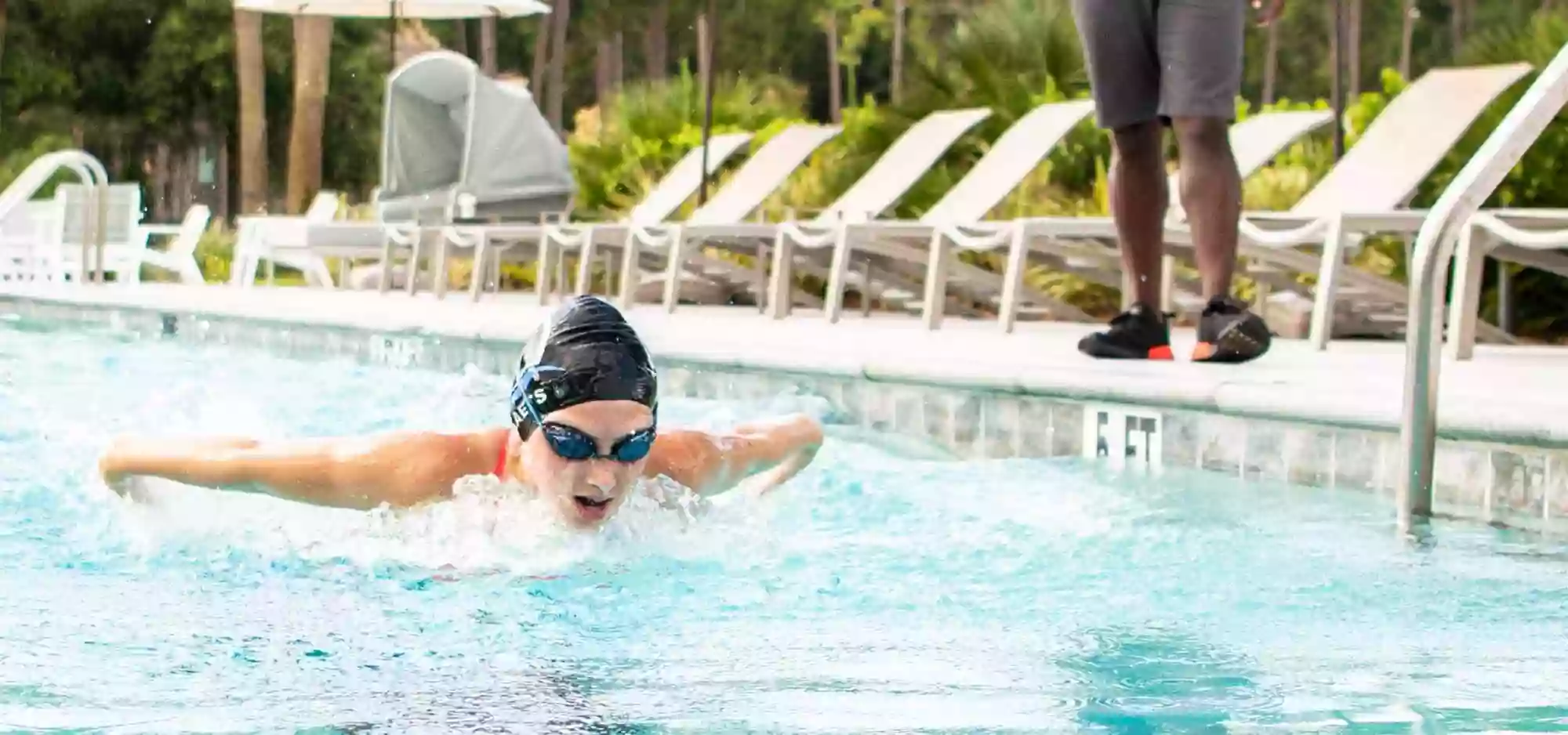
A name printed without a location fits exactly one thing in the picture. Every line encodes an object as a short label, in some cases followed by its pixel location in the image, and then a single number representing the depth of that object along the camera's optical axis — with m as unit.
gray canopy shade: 14.98
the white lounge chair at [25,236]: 16.41
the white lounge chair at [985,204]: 8.41
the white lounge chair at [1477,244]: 6.16
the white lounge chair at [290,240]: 15.77
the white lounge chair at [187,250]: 17.20
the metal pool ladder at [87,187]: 15.70
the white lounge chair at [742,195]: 11.09
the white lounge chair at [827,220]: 9.67
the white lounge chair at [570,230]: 11.62
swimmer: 3.47
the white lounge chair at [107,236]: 16.17
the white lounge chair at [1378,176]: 7.46
